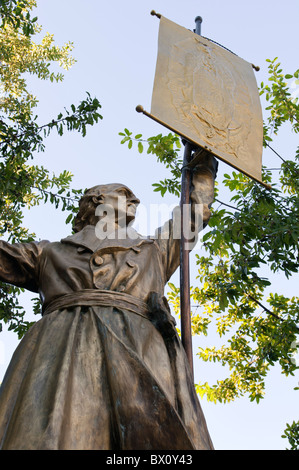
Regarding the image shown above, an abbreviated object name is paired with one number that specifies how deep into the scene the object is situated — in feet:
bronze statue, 9.86
